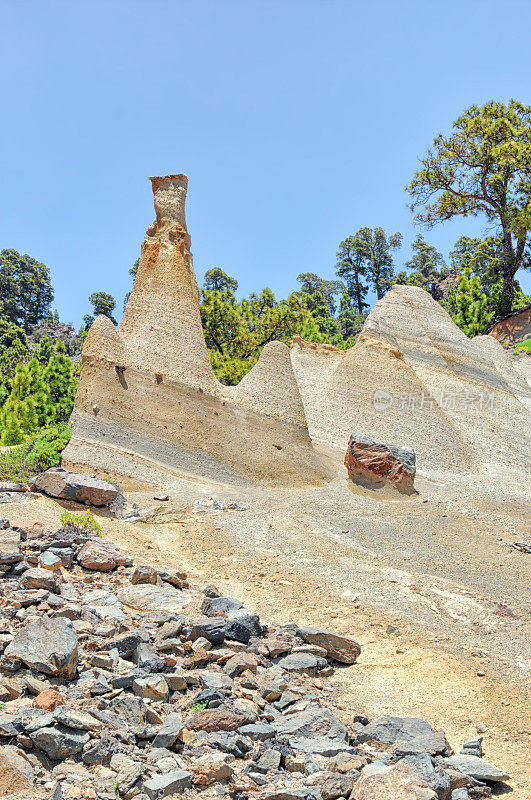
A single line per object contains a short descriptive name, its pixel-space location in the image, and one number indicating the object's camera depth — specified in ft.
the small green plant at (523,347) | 92.63
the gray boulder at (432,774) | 13.24
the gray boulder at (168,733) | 13.69
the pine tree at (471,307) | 105.60
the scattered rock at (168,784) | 12.02
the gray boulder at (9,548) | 21.99
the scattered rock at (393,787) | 12.03
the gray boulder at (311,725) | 15.03
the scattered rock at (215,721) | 14.49
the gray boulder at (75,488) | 32.78
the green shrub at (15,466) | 36.32
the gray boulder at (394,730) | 15.53
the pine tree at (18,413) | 65.10
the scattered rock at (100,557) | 24.57
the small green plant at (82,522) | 29.25
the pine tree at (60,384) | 74.02
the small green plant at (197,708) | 15.40
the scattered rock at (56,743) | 12.64
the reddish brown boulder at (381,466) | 44.91
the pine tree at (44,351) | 153.78
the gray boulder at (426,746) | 14.69
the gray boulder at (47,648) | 15.43
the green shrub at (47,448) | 39.58
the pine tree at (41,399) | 71.56
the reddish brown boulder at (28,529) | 25.23
